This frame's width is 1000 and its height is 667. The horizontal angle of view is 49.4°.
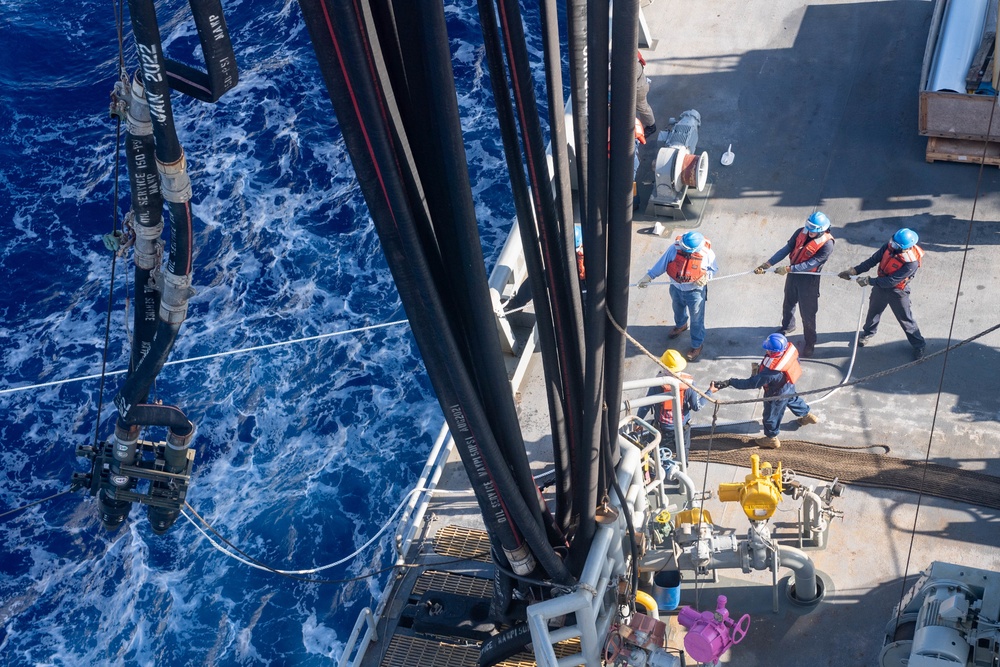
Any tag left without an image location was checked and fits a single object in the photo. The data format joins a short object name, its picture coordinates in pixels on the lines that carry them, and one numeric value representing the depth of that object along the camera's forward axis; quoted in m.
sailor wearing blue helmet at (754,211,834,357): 12.83
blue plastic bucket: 10.52
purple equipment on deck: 9.22
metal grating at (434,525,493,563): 11.67
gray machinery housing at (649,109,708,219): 14.47
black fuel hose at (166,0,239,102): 7.23
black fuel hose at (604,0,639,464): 6.93
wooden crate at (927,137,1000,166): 14.62
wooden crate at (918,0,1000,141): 14.16
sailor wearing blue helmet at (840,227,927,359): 12.37
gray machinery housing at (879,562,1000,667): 8.51
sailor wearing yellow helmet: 11.95
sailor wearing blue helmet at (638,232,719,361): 12.79
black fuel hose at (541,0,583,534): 7.23
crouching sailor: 11.77
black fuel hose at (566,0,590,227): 7.39
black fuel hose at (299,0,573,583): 6.26
